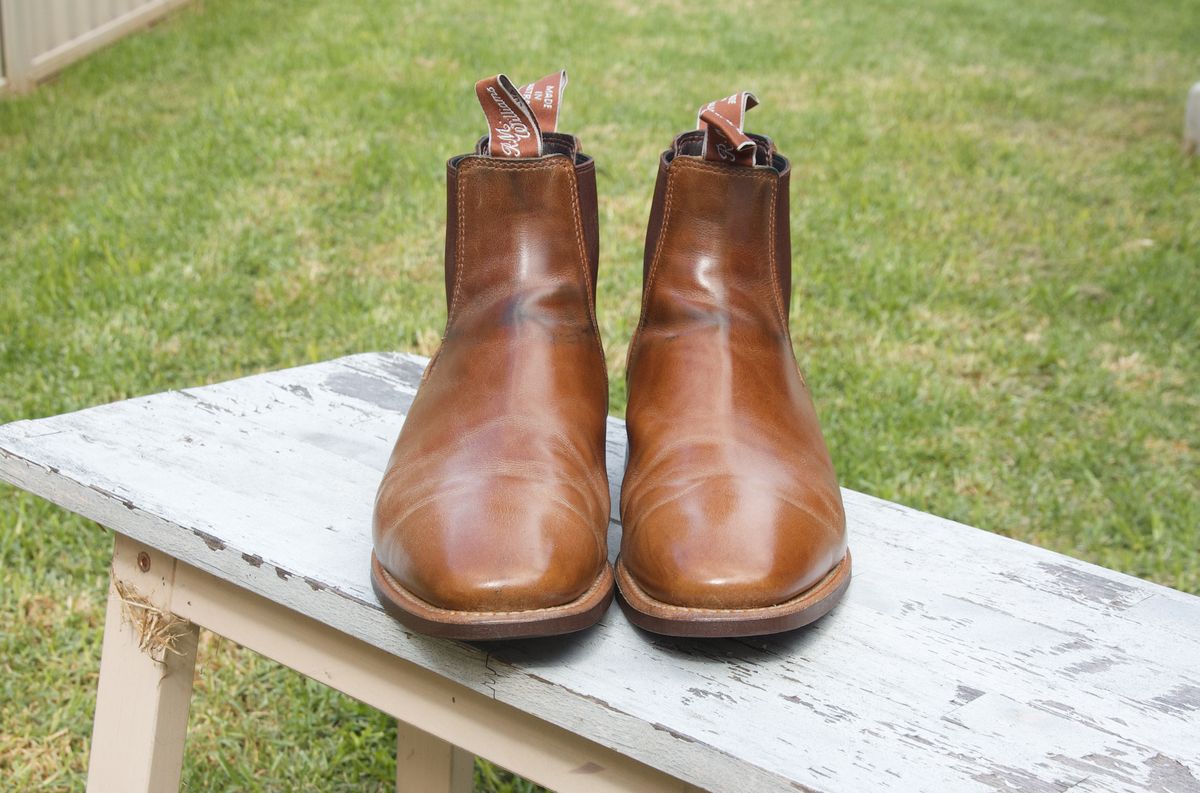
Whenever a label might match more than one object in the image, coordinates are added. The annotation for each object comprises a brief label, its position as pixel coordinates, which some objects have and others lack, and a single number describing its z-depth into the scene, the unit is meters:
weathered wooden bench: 0.71
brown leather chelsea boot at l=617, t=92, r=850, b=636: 0.76
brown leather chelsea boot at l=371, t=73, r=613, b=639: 0.75
